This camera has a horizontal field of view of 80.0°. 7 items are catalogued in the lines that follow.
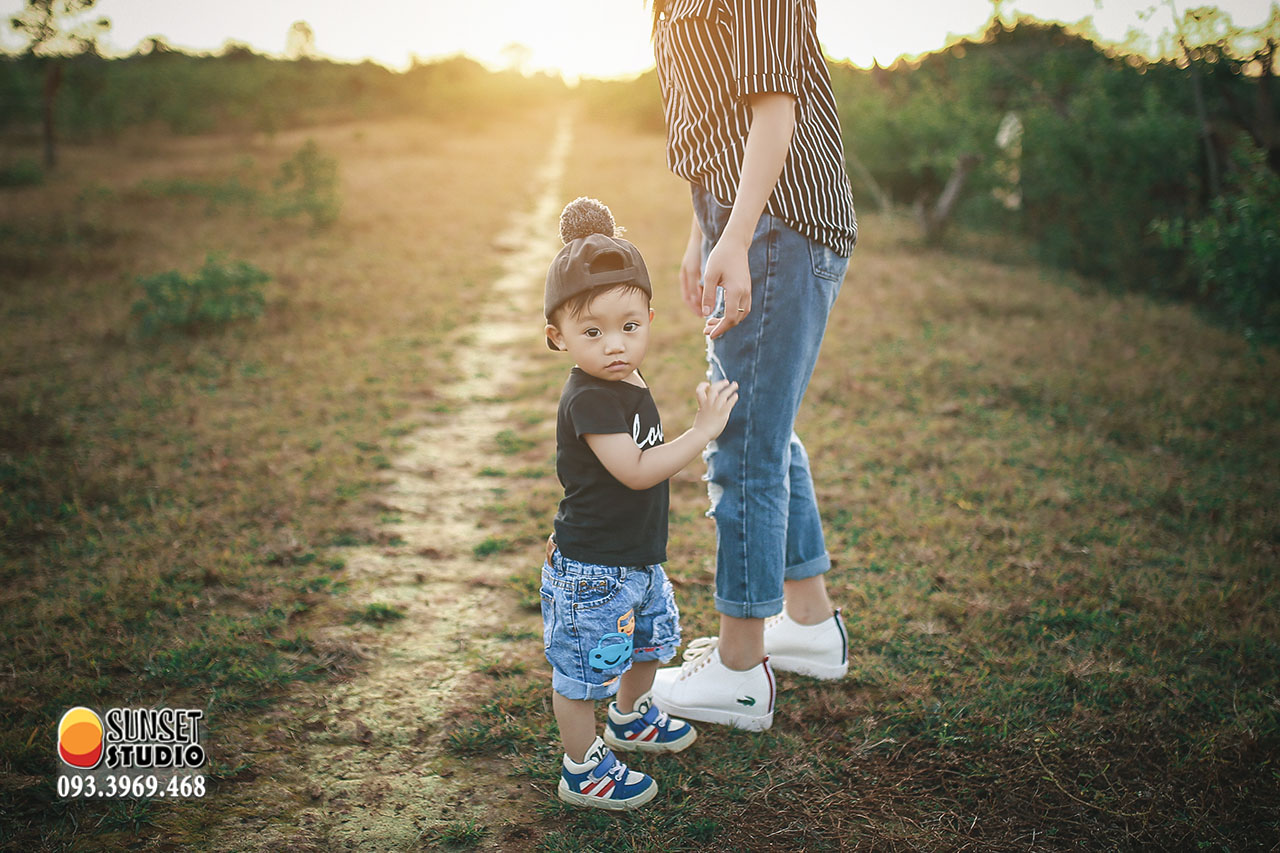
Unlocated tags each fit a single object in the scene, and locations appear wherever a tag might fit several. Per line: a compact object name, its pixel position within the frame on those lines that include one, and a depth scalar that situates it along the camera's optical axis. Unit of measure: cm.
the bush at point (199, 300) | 573
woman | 160
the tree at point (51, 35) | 1252
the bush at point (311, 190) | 965
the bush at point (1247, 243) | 486
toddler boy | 158
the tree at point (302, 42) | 2892
